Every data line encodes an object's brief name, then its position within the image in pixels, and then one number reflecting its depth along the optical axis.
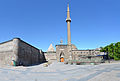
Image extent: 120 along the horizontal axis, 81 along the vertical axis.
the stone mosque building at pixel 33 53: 20.73
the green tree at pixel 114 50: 29.56
